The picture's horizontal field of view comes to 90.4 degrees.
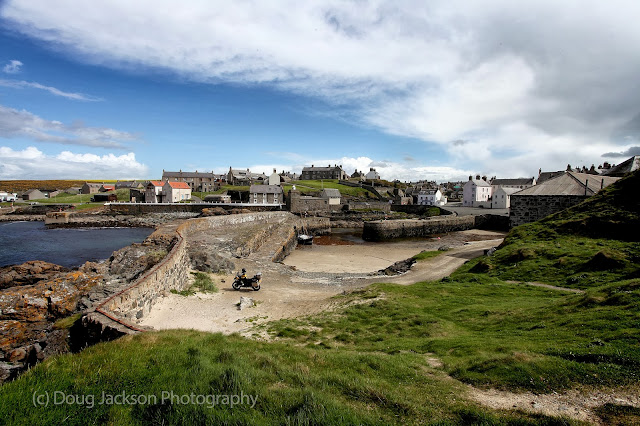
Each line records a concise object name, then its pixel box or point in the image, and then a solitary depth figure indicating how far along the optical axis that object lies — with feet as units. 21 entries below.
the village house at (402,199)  324.39
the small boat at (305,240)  152.21
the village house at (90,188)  342.79
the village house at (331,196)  285.02
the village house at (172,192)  286.87
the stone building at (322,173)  455.63
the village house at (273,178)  365.20
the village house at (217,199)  288.30
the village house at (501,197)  255.09
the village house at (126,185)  359.89
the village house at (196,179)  366.43
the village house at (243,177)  394.27
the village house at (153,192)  288.71
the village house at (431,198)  315.68
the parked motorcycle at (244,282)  58.70
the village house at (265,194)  289.12
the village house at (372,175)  485.93
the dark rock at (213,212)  204.95
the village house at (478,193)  294.66
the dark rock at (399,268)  79.07
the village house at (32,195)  306.96
